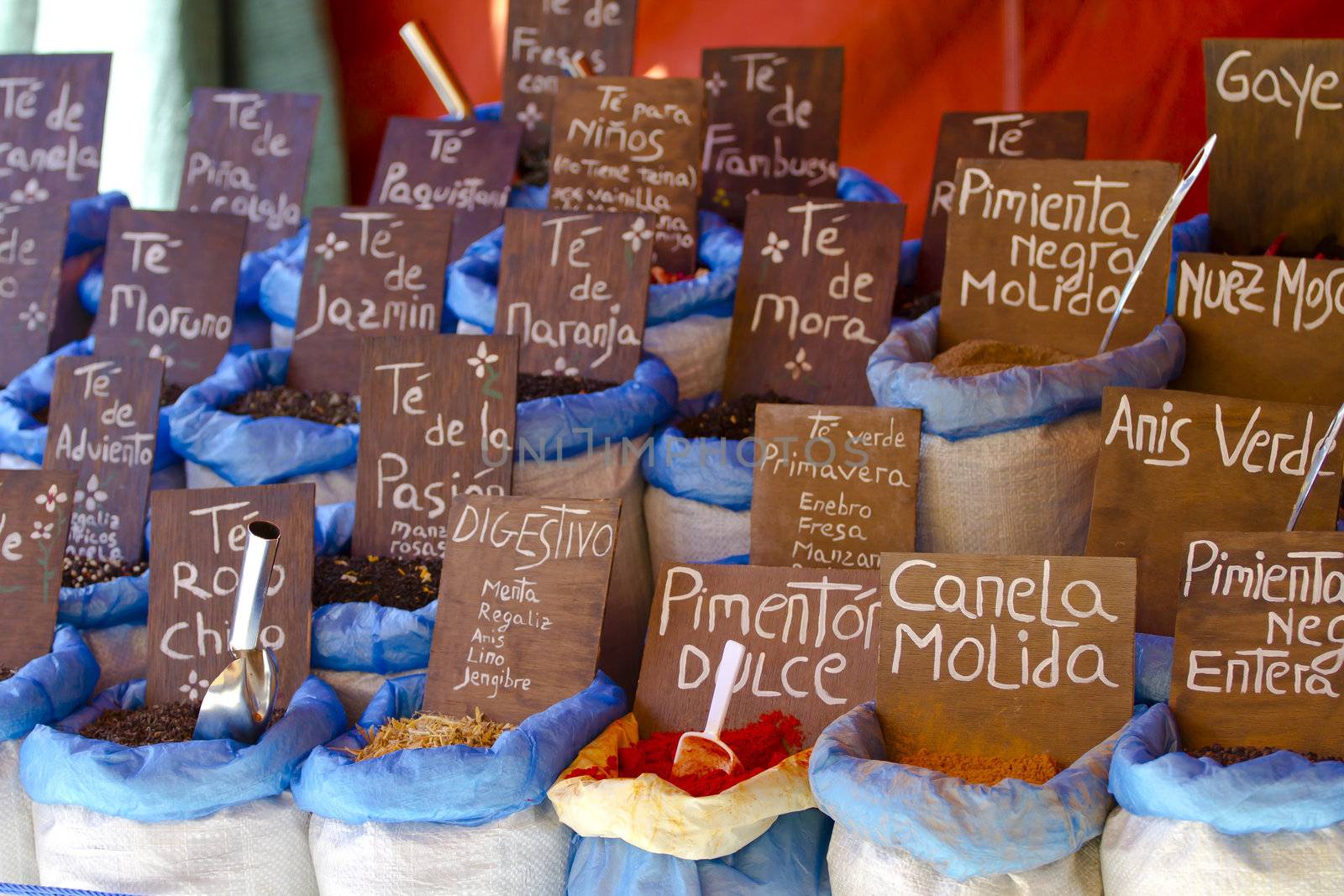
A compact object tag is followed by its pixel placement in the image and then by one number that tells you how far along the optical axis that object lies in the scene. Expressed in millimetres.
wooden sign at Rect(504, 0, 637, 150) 2713
